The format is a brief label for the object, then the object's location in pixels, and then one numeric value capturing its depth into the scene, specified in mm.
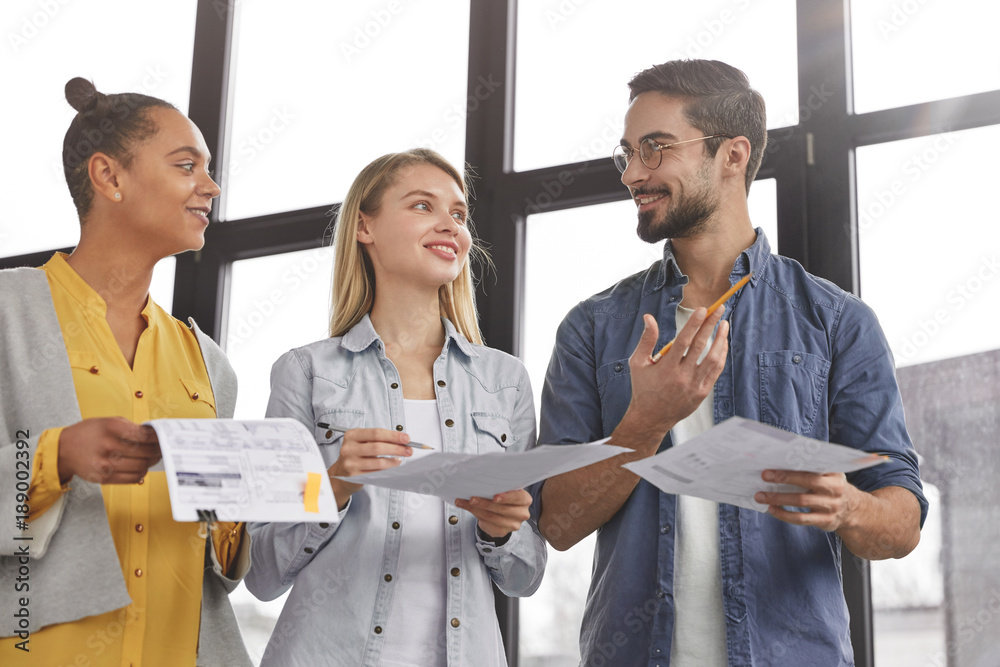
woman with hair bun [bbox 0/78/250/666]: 1596
